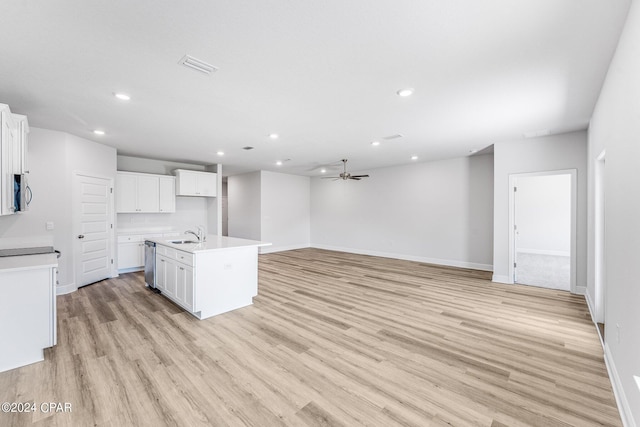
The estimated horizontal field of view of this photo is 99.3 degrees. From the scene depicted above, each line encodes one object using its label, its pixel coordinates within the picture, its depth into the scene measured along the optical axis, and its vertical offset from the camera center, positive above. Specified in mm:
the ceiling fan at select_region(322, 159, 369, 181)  6962 +959
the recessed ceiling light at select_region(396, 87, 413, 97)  2926 +1327
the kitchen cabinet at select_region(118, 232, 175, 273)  6020 -897
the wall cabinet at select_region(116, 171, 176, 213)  6066 +461
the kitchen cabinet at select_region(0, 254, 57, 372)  2492 -934
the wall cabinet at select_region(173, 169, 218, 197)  6883 +774
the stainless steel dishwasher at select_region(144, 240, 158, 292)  4711 -928
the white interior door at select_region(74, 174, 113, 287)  4895 -289
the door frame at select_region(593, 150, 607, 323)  3396 -407
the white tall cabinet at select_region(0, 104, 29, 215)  2740 +641
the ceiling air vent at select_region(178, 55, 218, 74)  2346 +1327
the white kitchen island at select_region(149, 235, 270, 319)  3598 -885
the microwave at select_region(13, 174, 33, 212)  3041 +232
